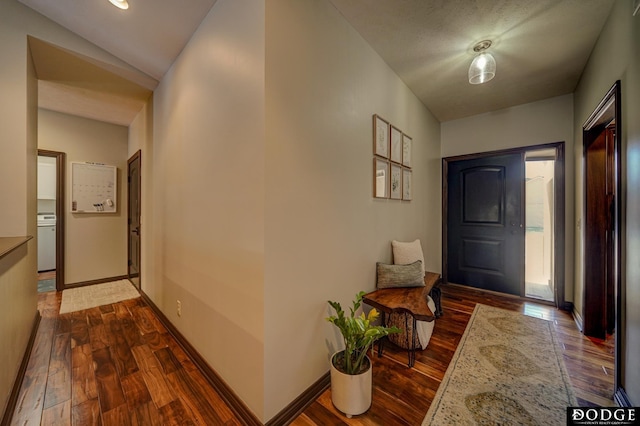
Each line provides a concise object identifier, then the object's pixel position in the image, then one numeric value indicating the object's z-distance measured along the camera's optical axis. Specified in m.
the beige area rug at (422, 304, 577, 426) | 1.42
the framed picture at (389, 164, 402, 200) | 2.45
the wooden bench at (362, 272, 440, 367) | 1.75
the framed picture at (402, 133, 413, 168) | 2.68
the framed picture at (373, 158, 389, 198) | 2.17
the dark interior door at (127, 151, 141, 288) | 3.47
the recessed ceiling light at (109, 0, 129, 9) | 1.74
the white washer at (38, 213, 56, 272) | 4.63
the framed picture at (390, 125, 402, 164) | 2.46
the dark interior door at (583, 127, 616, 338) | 2.25
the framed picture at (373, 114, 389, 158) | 2.16
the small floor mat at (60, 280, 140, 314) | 3.02
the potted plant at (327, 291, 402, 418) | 1.41
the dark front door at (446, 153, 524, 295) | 3.32
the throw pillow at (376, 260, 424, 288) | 2.17
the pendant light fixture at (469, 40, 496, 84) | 2.04
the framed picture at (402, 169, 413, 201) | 2.69
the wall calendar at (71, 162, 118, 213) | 3.66
